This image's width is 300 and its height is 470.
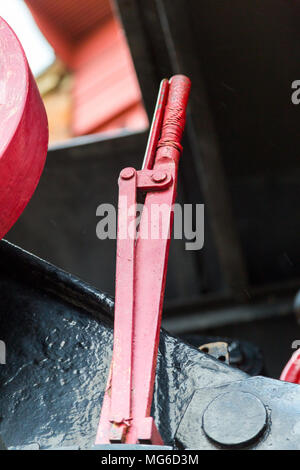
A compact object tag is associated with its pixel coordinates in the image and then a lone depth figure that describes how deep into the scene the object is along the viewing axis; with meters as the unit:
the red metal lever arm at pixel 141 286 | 1.71
